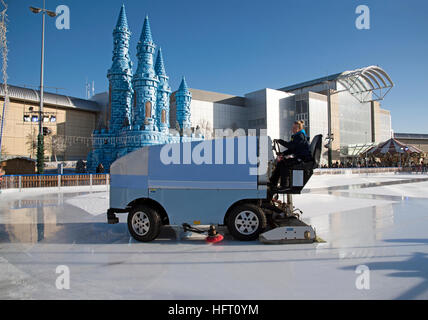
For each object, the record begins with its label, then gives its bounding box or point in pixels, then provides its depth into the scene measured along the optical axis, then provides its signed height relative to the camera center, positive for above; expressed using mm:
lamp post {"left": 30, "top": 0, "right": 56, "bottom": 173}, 18164 +2029
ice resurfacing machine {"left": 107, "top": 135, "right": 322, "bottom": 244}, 5121 -362
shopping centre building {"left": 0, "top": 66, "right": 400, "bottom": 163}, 50125 +11381
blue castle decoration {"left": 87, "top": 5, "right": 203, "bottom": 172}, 31703 +7658
